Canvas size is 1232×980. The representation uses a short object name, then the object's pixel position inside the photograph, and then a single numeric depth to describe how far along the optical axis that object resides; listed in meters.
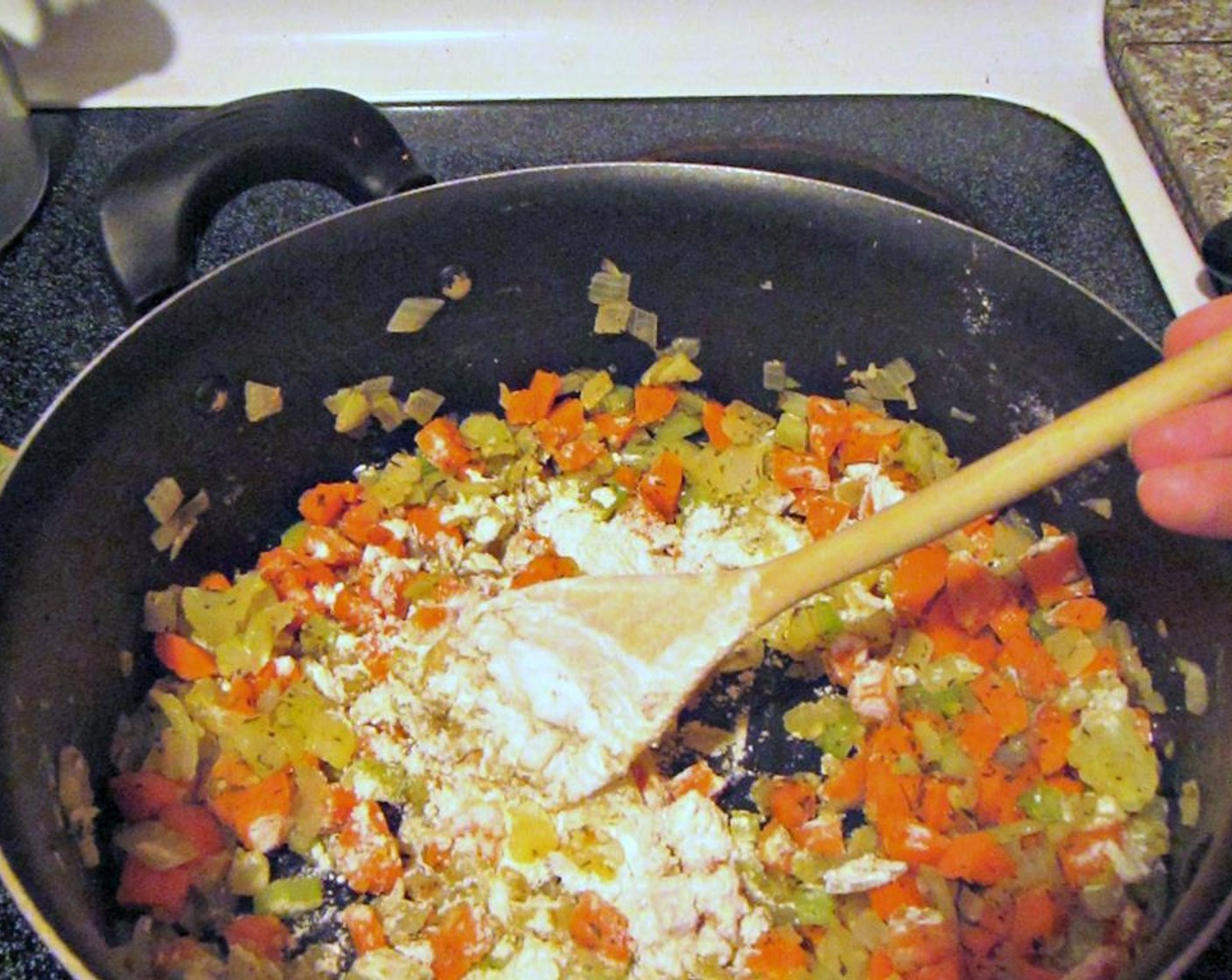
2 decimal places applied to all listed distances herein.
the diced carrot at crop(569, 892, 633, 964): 0.33
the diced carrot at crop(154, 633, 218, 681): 0.36
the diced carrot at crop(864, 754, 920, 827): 0.35
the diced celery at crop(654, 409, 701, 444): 0.41
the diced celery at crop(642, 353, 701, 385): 0.40
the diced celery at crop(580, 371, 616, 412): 0.41
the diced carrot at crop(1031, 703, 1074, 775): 0.35
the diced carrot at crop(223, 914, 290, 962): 0.33
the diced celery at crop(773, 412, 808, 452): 0.41
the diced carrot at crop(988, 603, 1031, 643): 0.38
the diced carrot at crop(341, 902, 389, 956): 0.33
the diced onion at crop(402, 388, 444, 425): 0.40
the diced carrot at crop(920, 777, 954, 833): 0.35
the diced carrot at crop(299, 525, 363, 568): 0.39
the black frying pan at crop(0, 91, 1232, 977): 0.32
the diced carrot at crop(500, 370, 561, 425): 0.41
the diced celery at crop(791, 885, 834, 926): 0.34
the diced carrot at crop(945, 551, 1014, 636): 0.38
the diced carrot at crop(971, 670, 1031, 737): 0.36
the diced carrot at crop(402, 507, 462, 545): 0.39
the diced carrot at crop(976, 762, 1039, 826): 0.35
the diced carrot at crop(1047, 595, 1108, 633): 0.37
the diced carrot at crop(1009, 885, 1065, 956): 0.33
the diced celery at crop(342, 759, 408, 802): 0.35
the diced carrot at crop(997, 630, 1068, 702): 0.37
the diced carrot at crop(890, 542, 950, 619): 0.38
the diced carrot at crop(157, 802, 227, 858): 0.34
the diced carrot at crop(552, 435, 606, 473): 0.41
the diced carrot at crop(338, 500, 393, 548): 0.39
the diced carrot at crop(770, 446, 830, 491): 0.40
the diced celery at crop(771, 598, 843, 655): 0.38
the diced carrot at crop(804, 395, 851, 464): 0.40
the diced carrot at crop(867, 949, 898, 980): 0.32
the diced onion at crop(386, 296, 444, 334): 0.37
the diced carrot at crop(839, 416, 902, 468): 0.40
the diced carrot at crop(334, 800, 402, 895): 0.34
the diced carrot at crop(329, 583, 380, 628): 0.38
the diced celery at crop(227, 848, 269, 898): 0.34
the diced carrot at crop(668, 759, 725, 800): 0.35
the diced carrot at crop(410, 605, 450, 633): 0.38
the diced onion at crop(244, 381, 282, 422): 0.36
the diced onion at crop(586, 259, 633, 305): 0.38
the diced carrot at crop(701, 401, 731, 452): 0.41
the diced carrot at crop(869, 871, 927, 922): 0.33
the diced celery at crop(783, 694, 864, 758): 0.36
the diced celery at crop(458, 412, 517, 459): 0.41
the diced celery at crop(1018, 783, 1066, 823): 0.35
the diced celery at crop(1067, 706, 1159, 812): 0.34
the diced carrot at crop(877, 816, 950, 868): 0.34
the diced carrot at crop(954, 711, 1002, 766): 0.36
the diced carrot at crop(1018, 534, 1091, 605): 0.38
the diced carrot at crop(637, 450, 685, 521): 0.40
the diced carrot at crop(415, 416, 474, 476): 0.40
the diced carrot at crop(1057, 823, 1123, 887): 0.33
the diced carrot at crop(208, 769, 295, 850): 0.34
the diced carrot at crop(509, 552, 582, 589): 0.38
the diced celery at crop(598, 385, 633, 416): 0.41
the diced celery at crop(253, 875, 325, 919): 0.34
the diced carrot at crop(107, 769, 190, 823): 0.34
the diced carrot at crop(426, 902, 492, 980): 0.33
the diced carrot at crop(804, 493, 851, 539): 0.40
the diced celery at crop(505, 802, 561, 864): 0.34
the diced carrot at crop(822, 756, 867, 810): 0.36
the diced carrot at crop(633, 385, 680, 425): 0.41
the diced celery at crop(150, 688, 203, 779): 0.35
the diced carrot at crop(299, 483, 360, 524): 0.39
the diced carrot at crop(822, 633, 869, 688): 0.37
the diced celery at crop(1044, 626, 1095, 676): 0.37
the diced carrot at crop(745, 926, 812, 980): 0.33
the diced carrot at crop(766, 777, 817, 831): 0.35
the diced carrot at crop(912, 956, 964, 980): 0.32
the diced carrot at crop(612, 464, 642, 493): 0.41
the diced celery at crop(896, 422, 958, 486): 0.40
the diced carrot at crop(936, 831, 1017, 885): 0.34
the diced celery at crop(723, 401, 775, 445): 0.41
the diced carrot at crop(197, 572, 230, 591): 0.38
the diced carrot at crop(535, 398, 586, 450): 0.41
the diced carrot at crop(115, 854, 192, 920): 0.32
